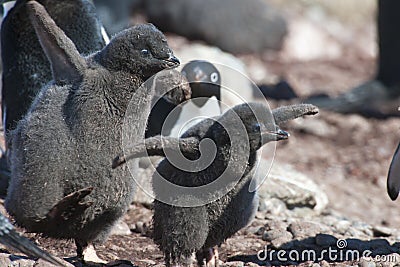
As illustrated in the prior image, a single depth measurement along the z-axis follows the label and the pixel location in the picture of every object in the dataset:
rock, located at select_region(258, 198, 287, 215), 10.59
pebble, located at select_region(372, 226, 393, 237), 10.20
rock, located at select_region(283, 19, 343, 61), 27.41
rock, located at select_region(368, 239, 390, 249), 8.91
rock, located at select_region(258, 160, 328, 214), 10.93
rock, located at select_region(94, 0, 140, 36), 23.47
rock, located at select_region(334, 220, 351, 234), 10.01
